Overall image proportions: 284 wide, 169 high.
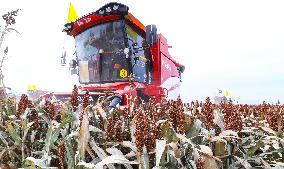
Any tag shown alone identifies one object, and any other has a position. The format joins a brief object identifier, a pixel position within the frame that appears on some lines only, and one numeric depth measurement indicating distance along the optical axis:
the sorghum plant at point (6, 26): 1.52
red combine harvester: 4.64
